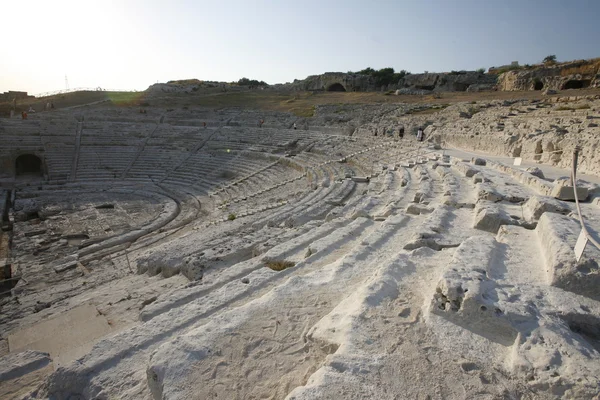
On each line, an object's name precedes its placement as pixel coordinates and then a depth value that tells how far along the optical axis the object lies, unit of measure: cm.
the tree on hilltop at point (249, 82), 5492
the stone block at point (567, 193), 469
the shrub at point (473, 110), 1911
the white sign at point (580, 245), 240
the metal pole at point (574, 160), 299
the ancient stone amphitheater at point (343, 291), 198
